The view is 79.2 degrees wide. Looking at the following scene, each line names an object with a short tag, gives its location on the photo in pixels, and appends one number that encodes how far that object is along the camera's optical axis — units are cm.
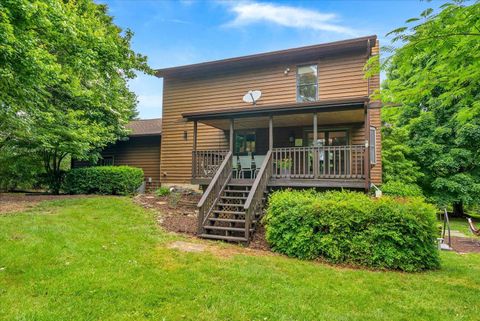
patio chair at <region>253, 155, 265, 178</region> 1045
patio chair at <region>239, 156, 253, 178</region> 1052
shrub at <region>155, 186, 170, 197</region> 1205
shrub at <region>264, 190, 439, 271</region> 531
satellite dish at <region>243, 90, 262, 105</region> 1155
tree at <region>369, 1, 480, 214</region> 330
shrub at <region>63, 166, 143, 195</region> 1248
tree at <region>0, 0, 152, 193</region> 536
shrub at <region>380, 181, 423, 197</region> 1129
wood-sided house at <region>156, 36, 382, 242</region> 816
